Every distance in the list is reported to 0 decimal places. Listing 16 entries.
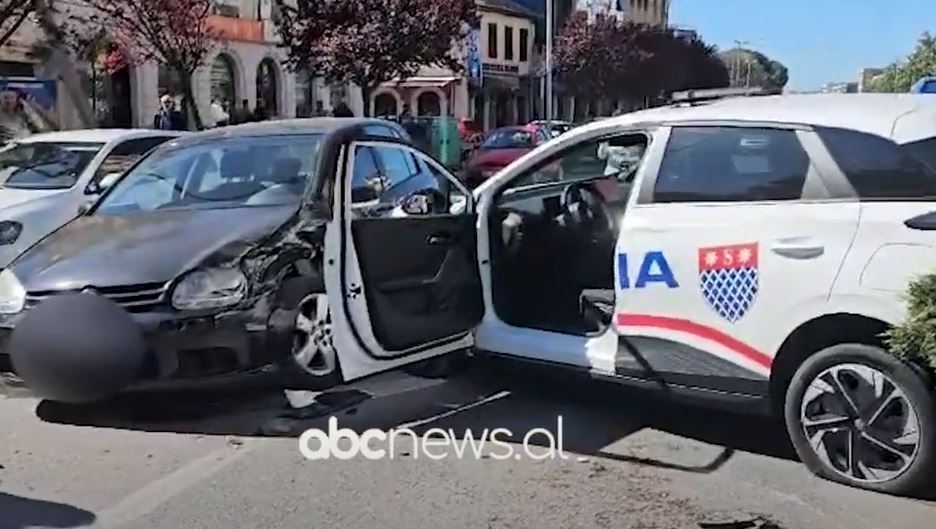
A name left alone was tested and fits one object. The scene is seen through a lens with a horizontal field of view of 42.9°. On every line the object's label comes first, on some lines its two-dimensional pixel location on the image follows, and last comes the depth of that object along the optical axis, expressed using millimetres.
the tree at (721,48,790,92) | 111750
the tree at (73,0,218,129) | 23375
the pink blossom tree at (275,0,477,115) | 27938
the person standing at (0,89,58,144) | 20969
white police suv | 5184
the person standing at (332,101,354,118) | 24548
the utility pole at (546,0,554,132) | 47769
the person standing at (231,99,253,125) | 32969
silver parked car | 10000
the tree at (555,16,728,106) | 56594
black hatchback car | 5848
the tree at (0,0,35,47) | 15911
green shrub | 4730
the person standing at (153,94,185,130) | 18859
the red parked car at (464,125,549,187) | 25547
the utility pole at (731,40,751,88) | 105650
